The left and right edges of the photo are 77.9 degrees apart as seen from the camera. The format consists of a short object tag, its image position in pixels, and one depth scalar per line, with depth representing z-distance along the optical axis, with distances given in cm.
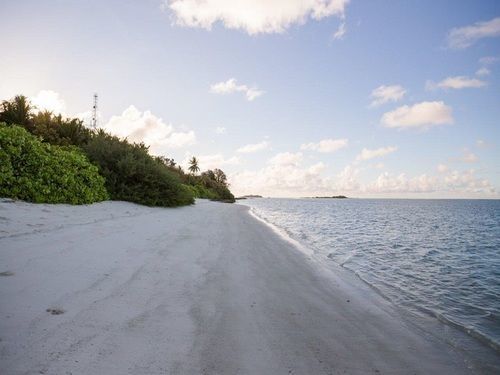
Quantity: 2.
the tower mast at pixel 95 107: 3249
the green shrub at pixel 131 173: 1298
